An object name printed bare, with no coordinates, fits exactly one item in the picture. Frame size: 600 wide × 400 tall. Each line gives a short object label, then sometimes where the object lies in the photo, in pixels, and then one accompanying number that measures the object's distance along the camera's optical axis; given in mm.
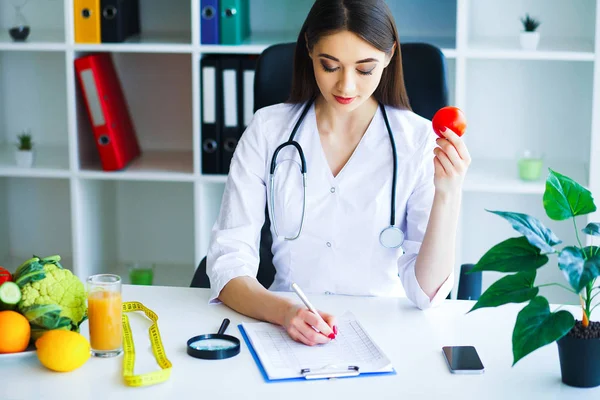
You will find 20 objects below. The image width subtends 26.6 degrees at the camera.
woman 2066
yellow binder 2925
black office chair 2269
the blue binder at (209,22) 2874
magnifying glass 1785
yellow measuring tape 1705
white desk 1691
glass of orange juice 1778
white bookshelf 2938
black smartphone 1755
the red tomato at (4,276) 1796
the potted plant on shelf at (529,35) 2843
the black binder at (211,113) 2893
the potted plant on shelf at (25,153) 3034
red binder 2949
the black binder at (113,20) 2926
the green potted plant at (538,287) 1627
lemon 1725
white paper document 1754
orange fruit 1754
